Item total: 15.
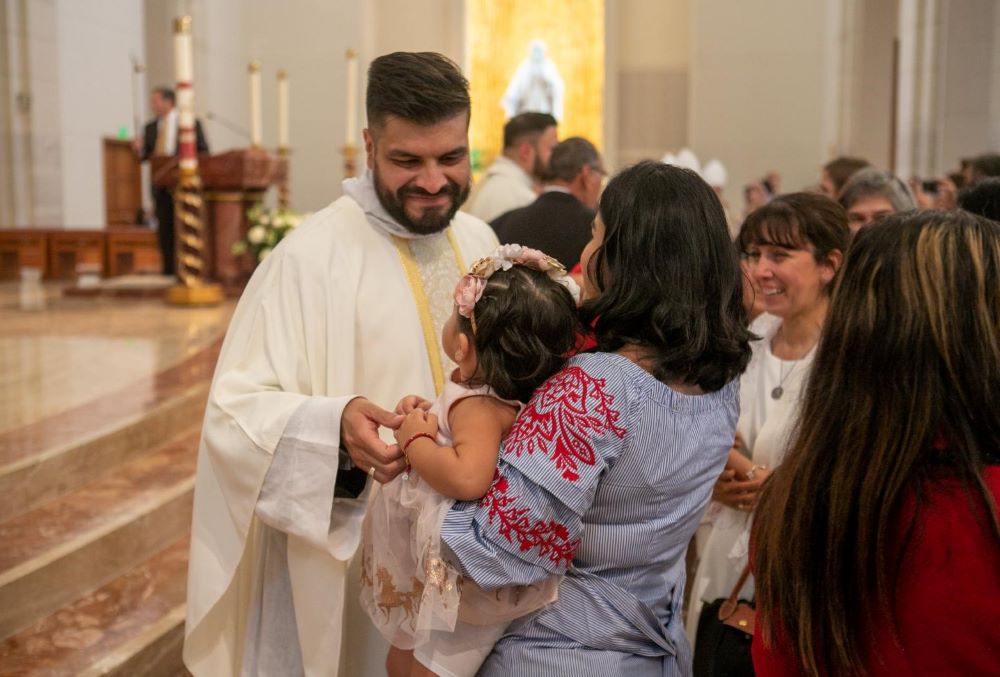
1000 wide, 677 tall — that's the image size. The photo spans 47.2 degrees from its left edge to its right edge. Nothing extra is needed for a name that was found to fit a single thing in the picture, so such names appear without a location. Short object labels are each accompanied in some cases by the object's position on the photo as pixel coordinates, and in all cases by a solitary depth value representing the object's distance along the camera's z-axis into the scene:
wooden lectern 10.01
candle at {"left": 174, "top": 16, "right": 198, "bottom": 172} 8.85
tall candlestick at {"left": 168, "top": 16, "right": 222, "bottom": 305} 8.98
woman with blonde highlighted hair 1.44
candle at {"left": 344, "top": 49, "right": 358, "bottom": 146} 9.88
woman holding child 1.84
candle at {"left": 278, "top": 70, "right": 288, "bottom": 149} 10.23
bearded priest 2.47
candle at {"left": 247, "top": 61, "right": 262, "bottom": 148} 9.70
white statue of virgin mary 15.35
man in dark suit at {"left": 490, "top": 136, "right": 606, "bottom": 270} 4.57
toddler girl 1.94
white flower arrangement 9.44
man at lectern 11.64
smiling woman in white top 3.02
